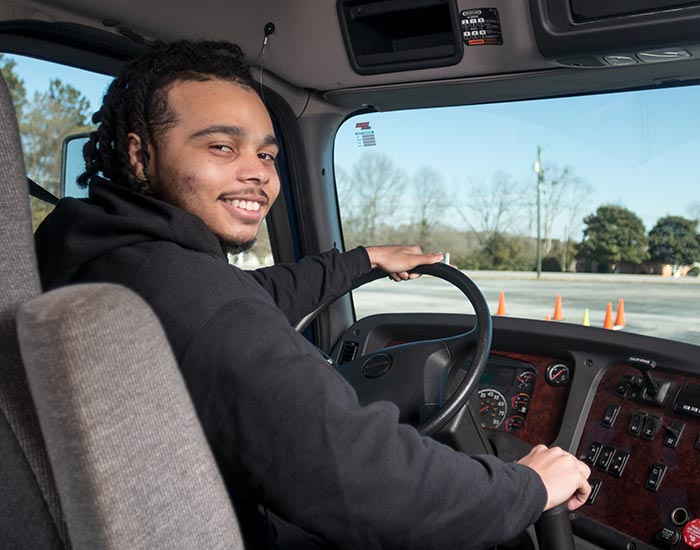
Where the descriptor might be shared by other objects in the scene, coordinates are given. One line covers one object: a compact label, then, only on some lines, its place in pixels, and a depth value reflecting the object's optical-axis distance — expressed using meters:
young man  1.09
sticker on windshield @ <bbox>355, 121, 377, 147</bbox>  3.26
